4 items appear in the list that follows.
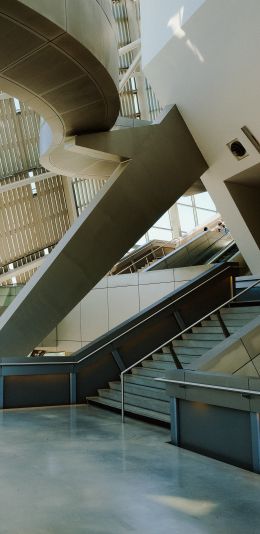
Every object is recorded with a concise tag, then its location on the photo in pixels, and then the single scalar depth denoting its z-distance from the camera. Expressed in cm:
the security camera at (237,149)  1277
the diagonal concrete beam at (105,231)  1263
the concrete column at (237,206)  1438
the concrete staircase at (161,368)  918
